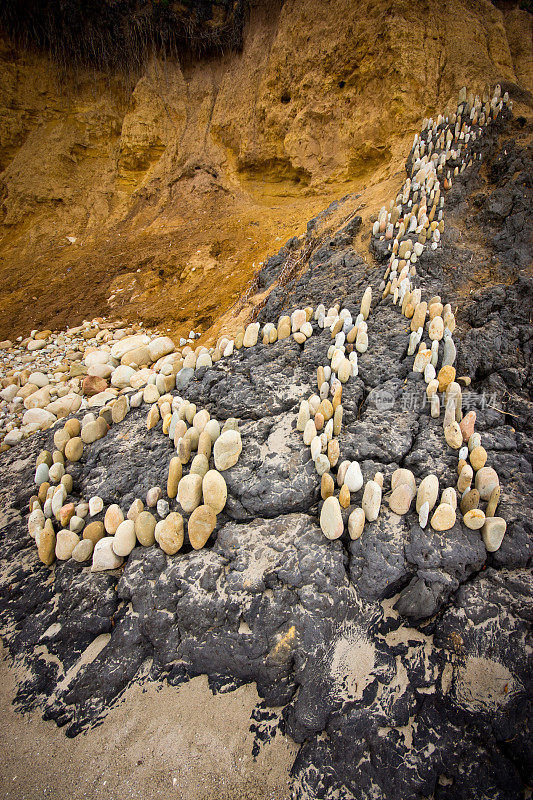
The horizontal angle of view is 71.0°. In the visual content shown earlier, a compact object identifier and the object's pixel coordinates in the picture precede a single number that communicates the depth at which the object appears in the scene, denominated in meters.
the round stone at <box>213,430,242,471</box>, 2.13
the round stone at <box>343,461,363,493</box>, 1.91
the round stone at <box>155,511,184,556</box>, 1.92
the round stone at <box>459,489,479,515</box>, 1.79
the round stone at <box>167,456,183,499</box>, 2.10
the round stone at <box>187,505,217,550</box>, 1.92
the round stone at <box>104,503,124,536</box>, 2.10
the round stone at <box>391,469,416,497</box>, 1.86
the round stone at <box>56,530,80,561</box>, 2.09
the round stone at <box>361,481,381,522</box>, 1.81
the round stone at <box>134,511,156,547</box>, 1.99
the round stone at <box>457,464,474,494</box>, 1.88
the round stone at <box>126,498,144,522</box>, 2.08
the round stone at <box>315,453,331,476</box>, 2.02
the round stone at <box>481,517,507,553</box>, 1.70
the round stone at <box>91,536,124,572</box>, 2.00
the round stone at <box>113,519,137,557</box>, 1.99
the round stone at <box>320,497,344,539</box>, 1.81
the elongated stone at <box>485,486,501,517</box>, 1.79
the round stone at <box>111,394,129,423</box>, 2.84
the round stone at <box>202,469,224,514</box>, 1.99
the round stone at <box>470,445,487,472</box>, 1.95
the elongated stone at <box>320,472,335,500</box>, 1.92
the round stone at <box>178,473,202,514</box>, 2.01
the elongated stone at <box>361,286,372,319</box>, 2.85
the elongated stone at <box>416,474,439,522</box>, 1.83
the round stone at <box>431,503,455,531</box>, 1.76
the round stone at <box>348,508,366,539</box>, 1.80
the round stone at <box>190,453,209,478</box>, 2.11
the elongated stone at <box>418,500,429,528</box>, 1.77
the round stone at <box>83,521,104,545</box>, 2.09
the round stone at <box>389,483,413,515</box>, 1.82
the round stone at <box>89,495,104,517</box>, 2.21
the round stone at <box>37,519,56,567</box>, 2.13
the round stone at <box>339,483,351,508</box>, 1.85
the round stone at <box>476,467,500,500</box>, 1.85
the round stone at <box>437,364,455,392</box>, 2.27
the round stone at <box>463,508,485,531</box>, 1.75
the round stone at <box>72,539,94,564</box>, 2.05
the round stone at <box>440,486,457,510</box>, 1.80
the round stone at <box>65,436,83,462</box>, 2.63
